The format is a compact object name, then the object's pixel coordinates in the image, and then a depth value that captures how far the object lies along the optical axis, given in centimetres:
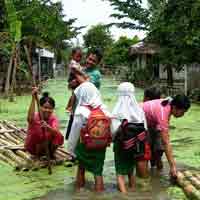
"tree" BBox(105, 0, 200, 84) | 1805
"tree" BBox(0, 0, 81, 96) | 2260
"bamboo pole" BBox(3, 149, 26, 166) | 777
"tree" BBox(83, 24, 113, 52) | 7200
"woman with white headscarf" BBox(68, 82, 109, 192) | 636
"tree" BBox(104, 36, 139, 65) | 4334
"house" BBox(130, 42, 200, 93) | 2281
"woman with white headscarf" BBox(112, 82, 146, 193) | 634
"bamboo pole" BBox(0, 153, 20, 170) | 767
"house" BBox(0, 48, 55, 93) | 2596
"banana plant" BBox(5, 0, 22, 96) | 1186
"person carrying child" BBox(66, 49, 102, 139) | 720
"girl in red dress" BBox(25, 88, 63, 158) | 741
